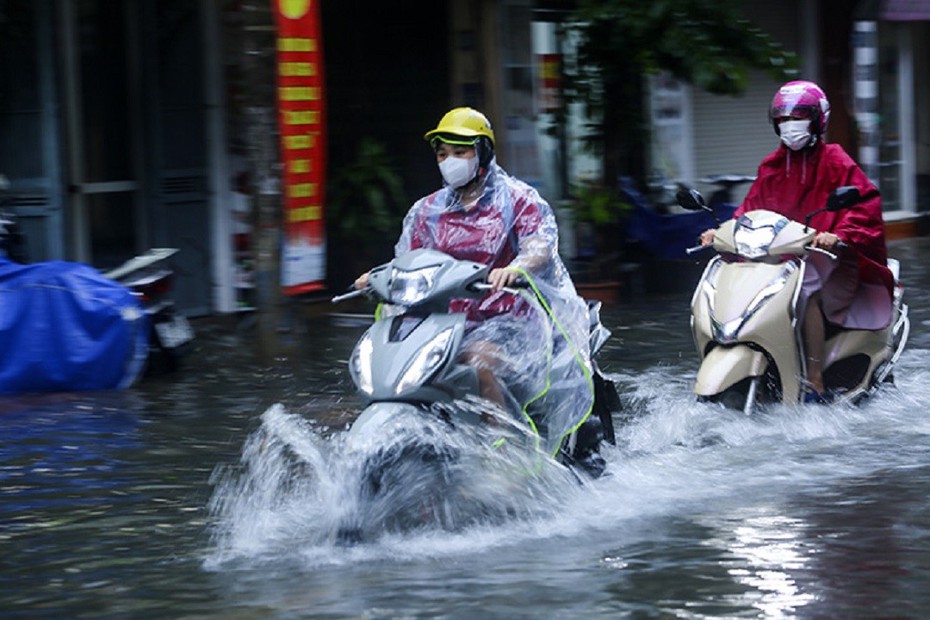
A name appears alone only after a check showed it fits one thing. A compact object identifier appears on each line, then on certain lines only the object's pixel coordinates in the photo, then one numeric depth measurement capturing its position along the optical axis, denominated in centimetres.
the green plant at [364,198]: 2422
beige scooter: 1353
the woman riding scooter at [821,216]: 1425
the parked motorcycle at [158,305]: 1791
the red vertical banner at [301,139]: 1871
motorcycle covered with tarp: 1670
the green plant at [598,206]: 2403
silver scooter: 992
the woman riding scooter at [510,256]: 1112
